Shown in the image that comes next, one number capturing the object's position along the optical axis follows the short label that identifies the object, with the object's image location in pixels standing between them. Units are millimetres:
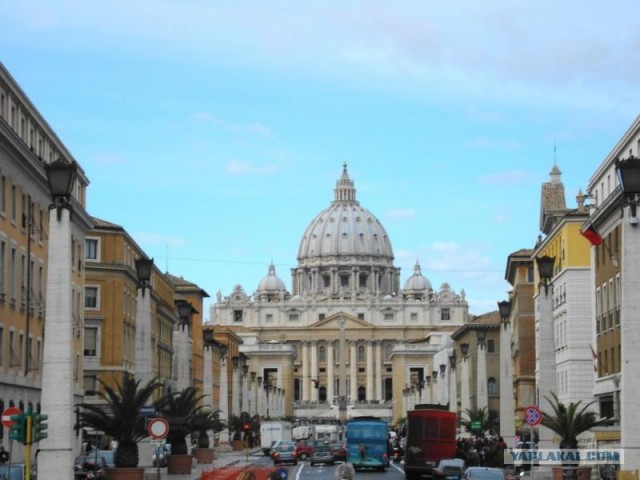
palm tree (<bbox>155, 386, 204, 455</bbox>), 58656
